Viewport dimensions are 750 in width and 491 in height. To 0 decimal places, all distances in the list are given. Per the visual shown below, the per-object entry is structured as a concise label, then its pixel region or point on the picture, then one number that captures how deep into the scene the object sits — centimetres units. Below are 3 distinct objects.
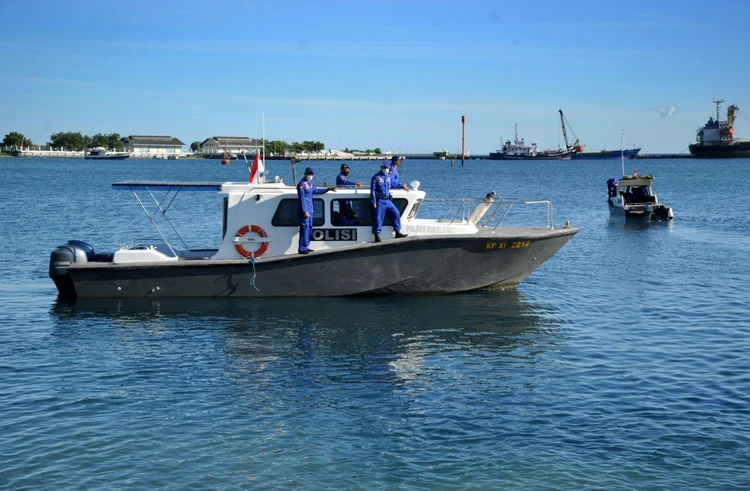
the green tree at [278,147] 18702
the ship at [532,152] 18212
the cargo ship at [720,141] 16812
